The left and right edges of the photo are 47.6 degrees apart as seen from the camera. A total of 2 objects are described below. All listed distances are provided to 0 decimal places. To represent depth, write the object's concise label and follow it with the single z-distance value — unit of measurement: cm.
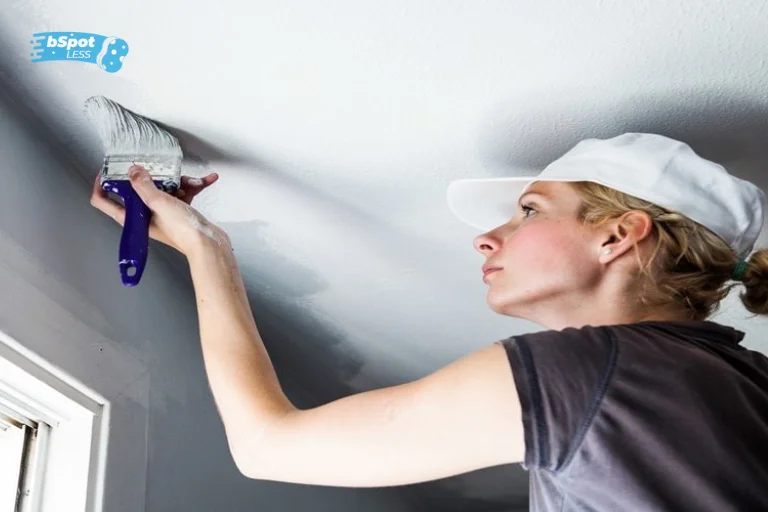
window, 115
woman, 81
